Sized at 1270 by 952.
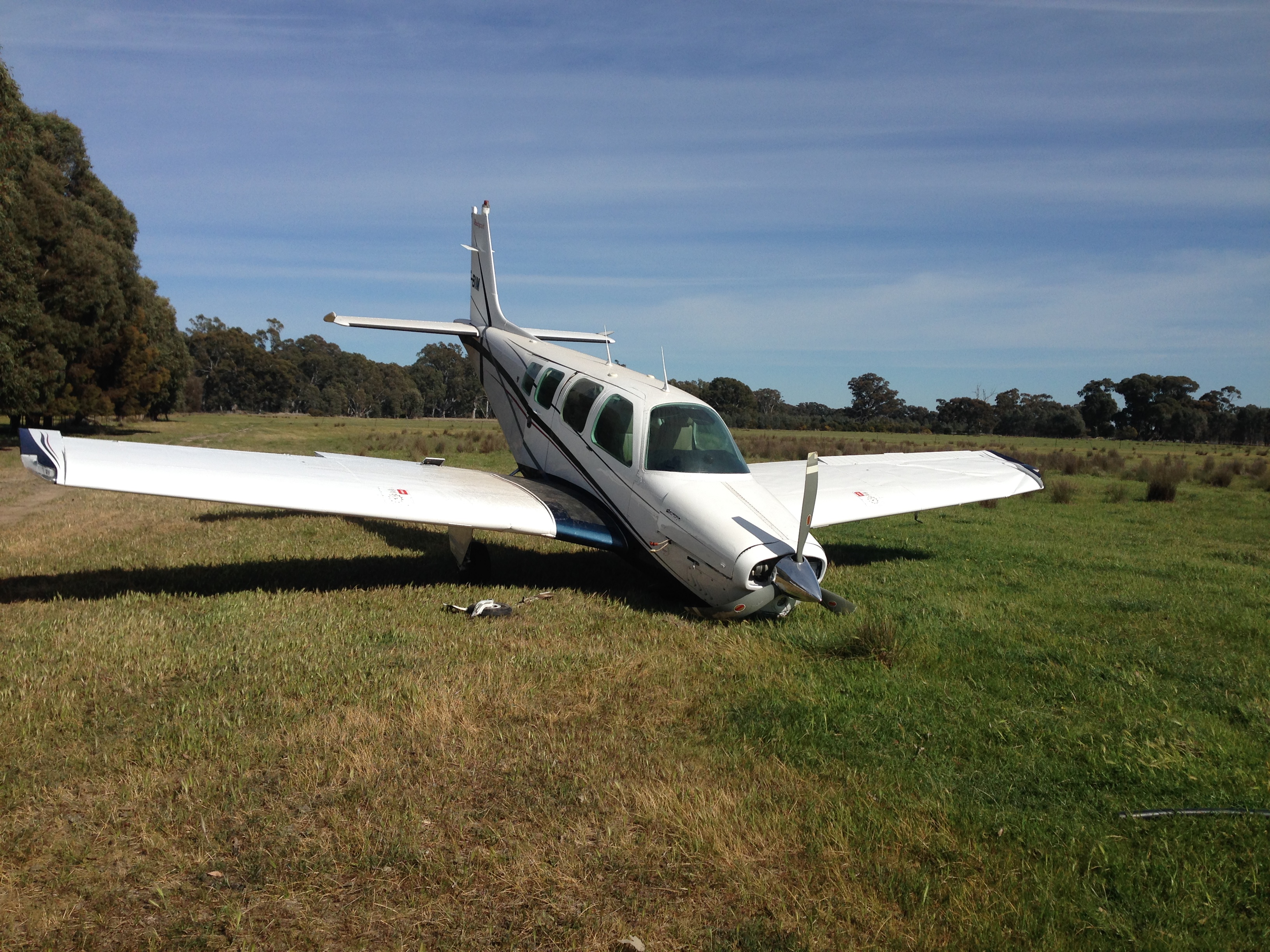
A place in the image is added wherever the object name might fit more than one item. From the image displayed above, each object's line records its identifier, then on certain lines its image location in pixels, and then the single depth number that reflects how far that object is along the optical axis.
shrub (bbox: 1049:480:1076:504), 19.55
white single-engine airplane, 6.87
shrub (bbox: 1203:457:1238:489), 24.17
